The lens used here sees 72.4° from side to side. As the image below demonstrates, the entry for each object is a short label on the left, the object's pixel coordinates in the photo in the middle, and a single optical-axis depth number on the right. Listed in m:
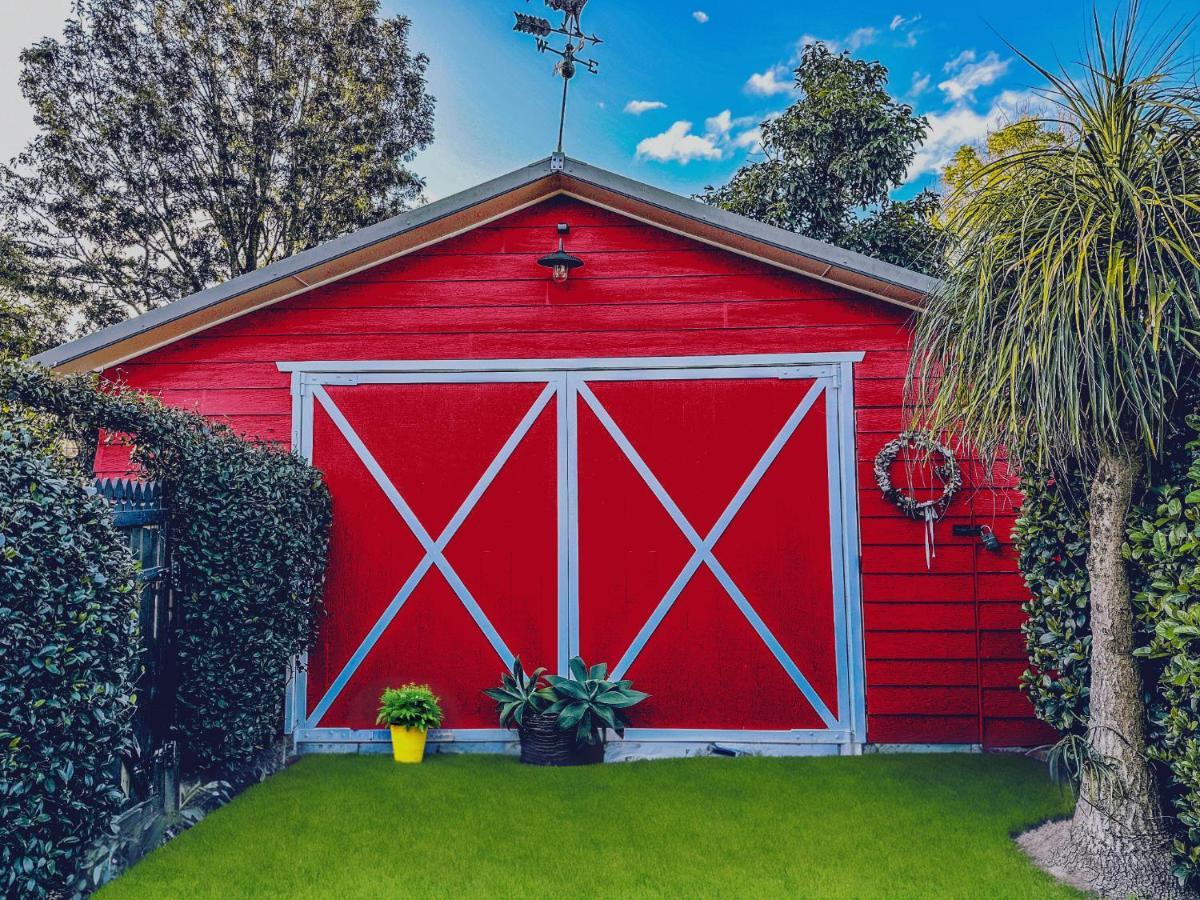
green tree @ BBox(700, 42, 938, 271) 10.51
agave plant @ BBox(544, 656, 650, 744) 4.48
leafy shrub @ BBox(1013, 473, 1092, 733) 3.35
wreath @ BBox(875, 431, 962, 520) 4.70
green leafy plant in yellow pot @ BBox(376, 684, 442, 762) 4.58
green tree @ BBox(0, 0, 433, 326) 14.62
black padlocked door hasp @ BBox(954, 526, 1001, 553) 4.68
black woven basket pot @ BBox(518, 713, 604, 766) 4.52
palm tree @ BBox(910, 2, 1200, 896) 2.74
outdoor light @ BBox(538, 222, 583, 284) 4.83
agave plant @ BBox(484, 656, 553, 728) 4.53
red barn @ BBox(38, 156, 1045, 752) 4.73
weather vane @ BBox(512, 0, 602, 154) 5.01
